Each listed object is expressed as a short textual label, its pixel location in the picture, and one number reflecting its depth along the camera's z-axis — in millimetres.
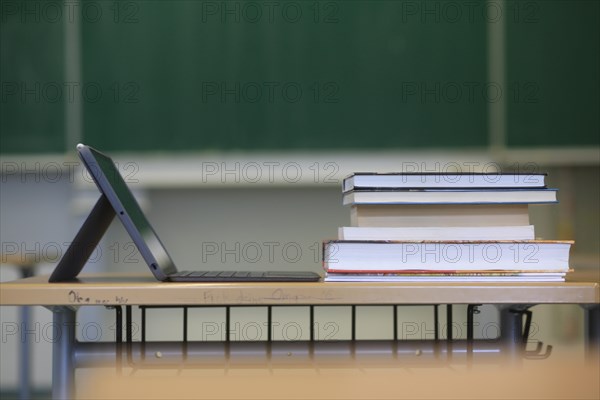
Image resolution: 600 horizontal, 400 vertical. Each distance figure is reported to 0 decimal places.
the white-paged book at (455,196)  2075
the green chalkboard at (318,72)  3870
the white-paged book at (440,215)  2080
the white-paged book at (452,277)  2035
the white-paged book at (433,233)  2065
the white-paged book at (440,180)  2075
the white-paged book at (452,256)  2039
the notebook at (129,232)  2035
